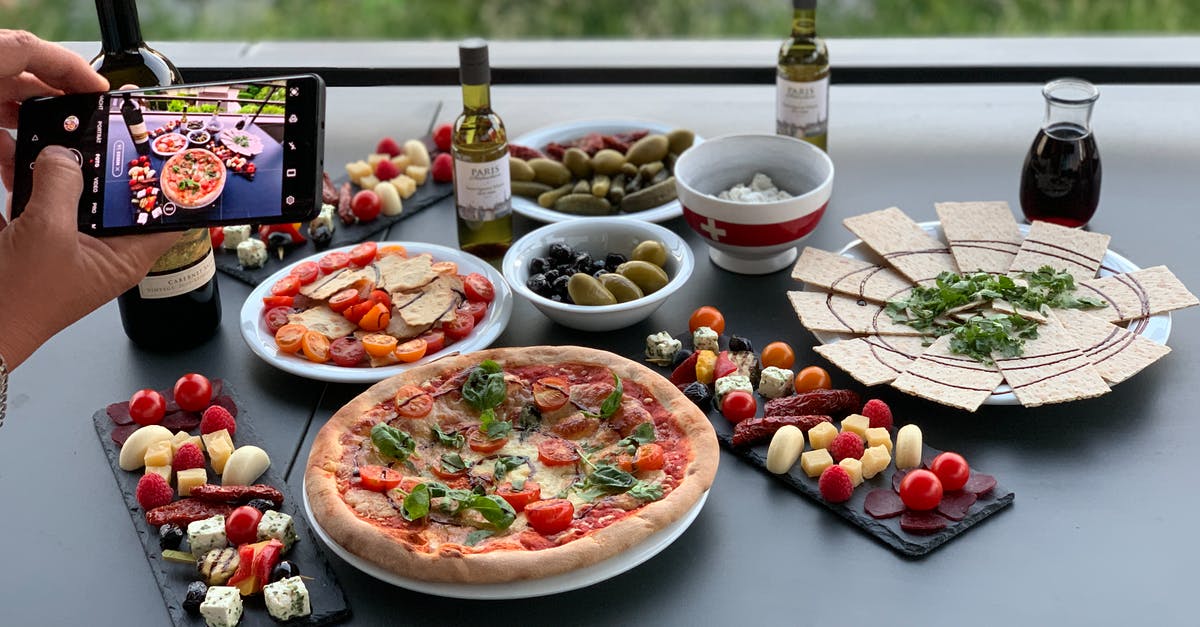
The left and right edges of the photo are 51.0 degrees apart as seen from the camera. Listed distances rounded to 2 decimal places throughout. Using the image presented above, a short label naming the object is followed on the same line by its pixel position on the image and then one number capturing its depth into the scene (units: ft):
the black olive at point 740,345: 7.01
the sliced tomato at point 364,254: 7.78
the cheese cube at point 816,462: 6.01
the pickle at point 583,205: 8.54
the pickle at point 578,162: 8.87
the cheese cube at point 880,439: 6.12
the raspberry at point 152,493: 5.96
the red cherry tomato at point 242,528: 5.64
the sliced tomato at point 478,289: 7.44
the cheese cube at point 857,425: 6.20
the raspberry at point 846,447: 6.08
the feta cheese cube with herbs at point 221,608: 5.18
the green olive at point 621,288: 7.29
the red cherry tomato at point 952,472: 5.82
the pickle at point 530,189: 8.76
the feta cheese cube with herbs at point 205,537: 5.61
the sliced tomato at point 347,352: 6.92
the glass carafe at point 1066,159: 7.91
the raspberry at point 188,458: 6.17
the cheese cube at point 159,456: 6.22
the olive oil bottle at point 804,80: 8.59
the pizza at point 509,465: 5.36
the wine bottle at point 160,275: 6.93
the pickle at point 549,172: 8.79
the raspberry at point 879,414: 6.29
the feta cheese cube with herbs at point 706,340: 7.07
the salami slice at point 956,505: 5.69
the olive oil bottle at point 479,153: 7.66
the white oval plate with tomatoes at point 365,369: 6.80
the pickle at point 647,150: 8.88
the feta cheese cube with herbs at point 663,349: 7.04
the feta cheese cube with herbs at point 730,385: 6.59
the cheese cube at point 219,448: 6.23
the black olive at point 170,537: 5.72
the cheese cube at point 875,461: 5.99
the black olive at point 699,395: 6.63
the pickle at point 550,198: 8.62
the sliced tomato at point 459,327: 7.10
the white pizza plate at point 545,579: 5.24
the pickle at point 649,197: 8.54
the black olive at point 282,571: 5.45
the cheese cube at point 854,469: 5.92
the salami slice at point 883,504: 5.74
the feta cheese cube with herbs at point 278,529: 5.63
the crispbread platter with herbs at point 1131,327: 6.26
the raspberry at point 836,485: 5.82
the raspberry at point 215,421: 6.49
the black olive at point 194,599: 5.31
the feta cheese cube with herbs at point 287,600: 5.23
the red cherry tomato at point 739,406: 6.47
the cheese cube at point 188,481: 6.05
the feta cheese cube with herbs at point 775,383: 6.63
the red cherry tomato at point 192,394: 6.70
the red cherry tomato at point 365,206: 8.70
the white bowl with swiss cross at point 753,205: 7.55
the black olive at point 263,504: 5.90
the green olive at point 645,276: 7.41
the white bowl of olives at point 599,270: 7.21
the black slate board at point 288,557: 5.29
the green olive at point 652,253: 7.59
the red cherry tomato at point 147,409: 6.64
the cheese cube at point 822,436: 6.16
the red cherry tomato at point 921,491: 5.70
